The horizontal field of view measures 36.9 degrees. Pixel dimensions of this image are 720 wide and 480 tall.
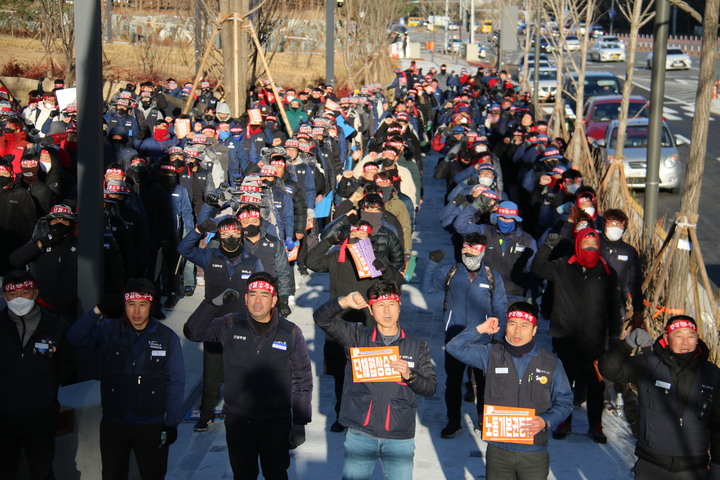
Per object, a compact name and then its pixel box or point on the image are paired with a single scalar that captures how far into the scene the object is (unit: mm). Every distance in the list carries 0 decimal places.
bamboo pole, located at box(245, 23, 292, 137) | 19578
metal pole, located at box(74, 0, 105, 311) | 8133
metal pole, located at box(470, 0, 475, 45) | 75062
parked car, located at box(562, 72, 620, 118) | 34981
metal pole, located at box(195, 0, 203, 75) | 31391
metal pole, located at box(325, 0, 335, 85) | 27312
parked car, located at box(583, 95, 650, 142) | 27297
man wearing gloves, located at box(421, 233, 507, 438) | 8922
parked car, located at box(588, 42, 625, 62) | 64500
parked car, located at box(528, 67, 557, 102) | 38966
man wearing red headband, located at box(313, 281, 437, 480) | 6645
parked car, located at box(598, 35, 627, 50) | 66912
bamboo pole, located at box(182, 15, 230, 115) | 19898
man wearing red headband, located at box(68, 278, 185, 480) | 6805
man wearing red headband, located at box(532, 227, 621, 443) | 9023
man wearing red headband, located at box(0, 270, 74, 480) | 6828
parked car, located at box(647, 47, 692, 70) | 59688
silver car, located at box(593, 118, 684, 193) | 22578
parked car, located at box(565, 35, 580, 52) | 59081
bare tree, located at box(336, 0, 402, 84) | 38750
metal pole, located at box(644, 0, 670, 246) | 11500
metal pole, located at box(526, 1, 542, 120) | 30000
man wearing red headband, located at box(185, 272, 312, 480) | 6922
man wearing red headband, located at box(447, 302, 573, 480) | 6691
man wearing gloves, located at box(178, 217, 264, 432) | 8766
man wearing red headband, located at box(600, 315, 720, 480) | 6582
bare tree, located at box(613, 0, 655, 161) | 15977
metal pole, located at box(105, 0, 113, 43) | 38838
